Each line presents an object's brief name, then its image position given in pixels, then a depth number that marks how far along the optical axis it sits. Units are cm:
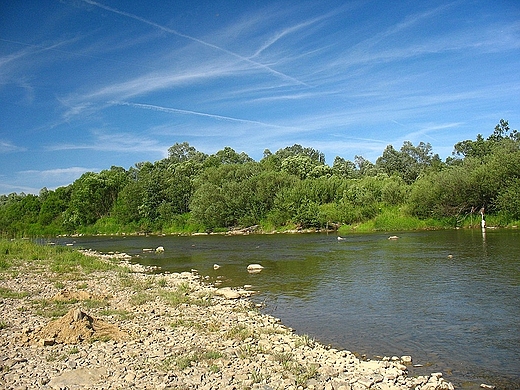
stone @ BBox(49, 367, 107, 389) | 967
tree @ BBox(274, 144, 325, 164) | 13988
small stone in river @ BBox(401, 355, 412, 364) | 1173
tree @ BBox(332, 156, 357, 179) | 10775
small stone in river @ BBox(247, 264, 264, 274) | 2953
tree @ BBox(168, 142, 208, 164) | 14638
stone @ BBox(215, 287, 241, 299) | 2058
